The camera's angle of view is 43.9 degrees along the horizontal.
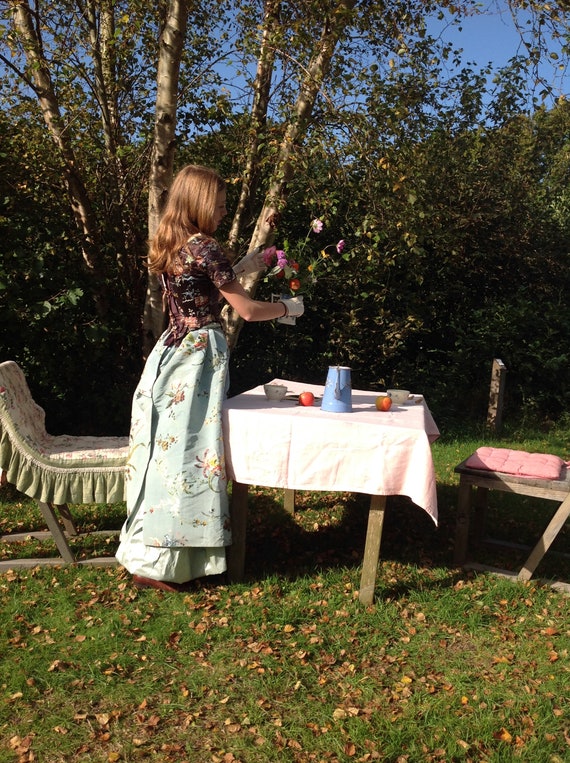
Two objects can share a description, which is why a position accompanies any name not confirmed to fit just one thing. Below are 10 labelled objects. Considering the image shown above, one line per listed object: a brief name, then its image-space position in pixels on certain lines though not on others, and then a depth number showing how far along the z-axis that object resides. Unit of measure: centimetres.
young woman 329
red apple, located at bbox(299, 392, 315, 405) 363
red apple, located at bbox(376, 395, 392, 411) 360
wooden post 762
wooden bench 345
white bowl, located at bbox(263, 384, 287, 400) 372
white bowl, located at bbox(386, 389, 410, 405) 390
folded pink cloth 356
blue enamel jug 344
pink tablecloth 320
